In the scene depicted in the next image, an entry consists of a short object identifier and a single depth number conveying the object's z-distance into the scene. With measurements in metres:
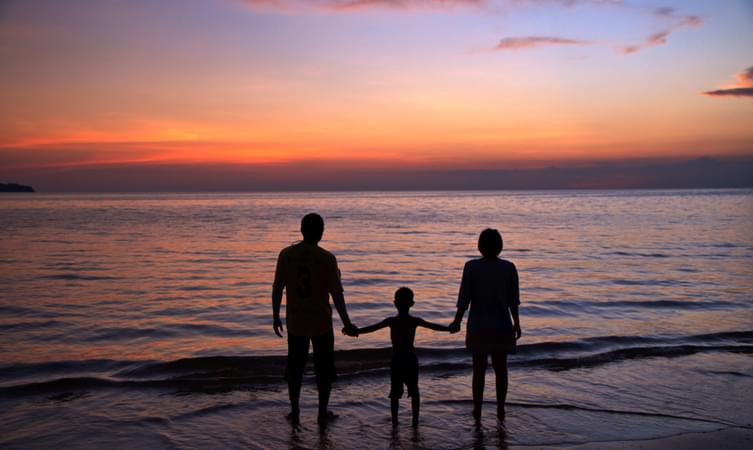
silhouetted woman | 5.97
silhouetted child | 5.92
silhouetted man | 5.93
